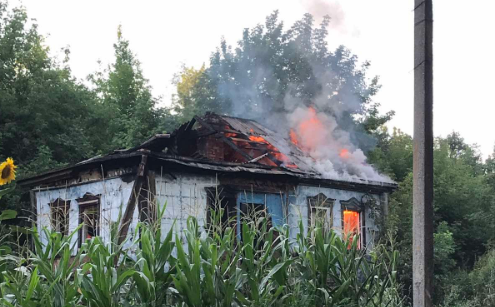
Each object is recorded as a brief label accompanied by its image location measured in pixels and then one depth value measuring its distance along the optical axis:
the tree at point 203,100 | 33.72
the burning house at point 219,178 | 15.84
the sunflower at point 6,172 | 7.46
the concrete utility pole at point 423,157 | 8.15
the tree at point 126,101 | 30.31
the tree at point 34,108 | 26.16
